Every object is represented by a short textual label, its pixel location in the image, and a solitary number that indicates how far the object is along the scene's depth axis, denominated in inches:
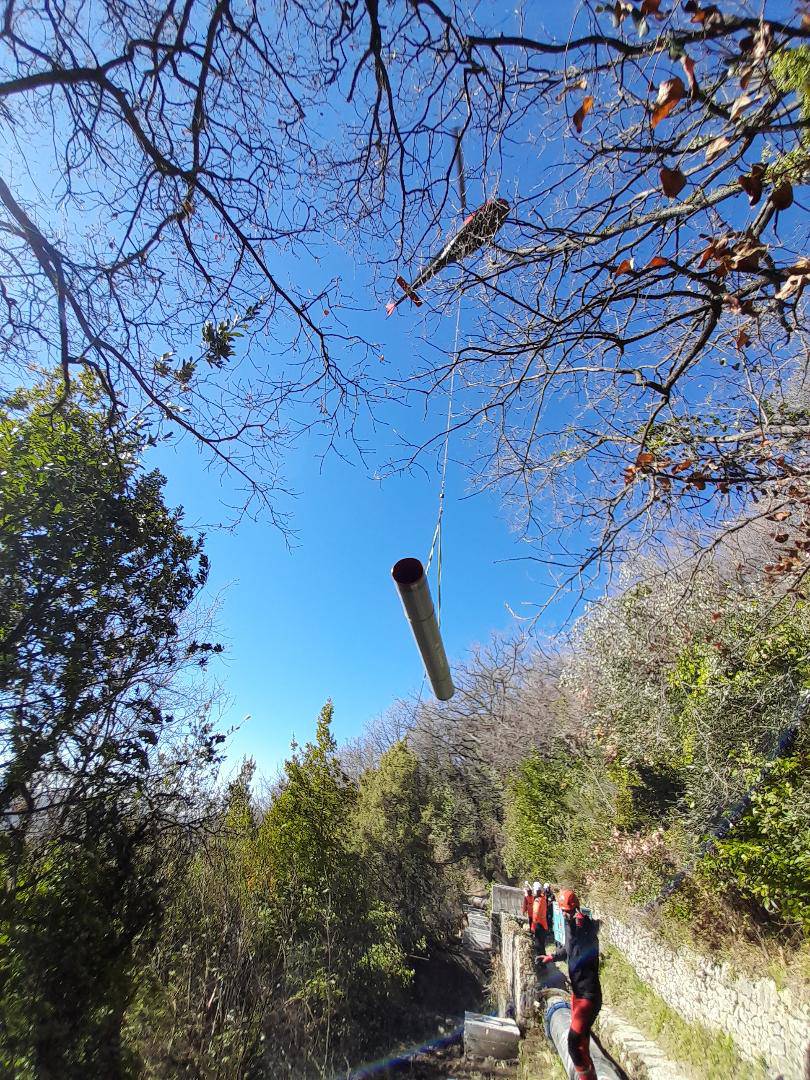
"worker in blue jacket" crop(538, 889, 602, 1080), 204.4
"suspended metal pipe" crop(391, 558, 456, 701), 58.5
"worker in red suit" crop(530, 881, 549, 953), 416.2
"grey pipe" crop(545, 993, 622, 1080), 213.8
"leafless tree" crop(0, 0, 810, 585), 70.6
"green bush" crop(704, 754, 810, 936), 168.1
